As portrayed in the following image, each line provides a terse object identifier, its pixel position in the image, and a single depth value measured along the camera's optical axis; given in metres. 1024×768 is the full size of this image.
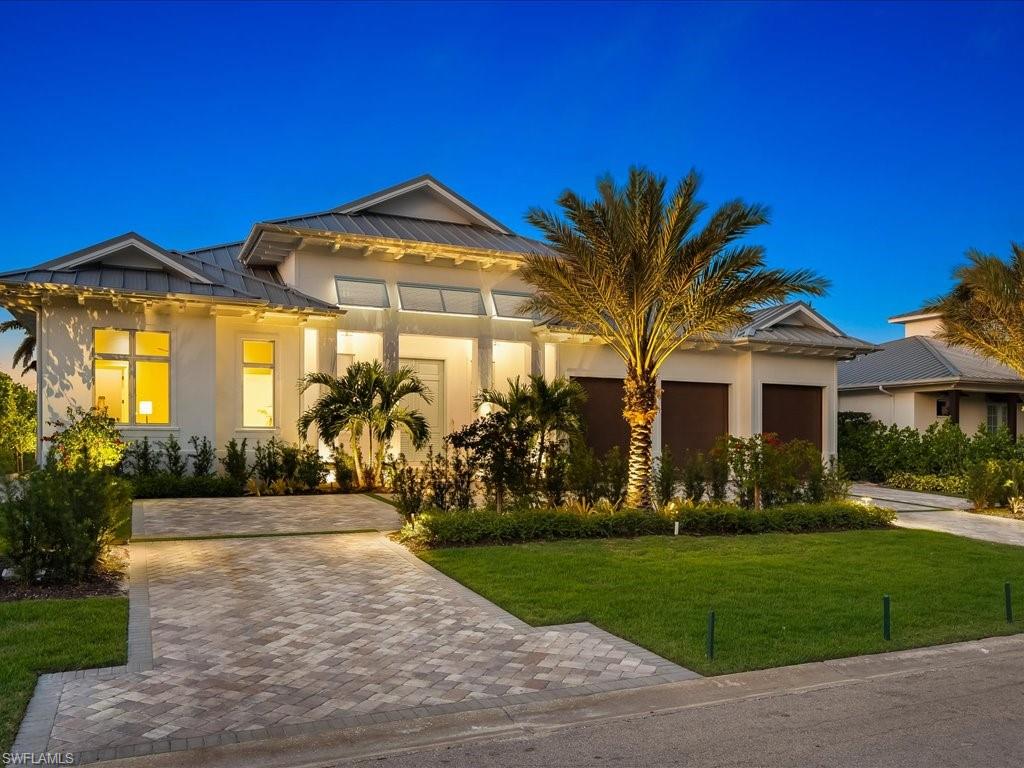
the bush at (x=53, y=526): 8.41
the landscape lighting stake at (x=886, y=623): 7.07
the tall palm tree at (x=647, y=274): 13.48
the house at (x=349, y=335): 16.97
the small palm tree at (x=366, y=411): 17.19
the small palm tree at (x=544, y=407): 14.38
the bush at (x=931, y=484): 21.27
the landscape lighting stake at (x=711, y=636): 6.47
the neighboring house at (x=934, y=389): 25.55
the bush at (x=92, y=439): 14.94
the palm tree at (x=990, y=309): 18.31
